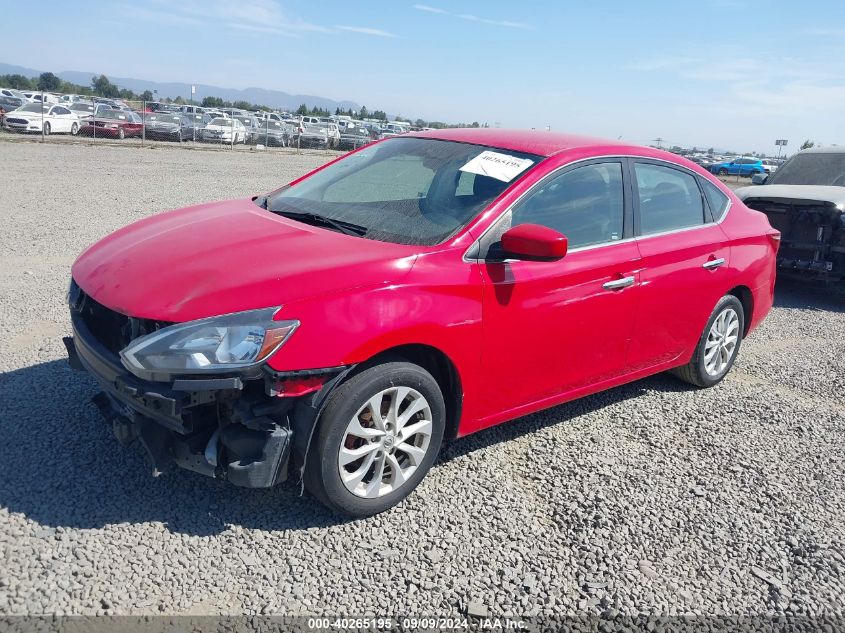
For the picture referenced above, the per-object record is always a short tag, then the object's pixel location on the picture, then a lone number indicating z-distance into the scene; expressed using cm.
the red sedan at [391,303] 292
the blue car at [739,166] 4403
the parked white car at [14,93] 3723
